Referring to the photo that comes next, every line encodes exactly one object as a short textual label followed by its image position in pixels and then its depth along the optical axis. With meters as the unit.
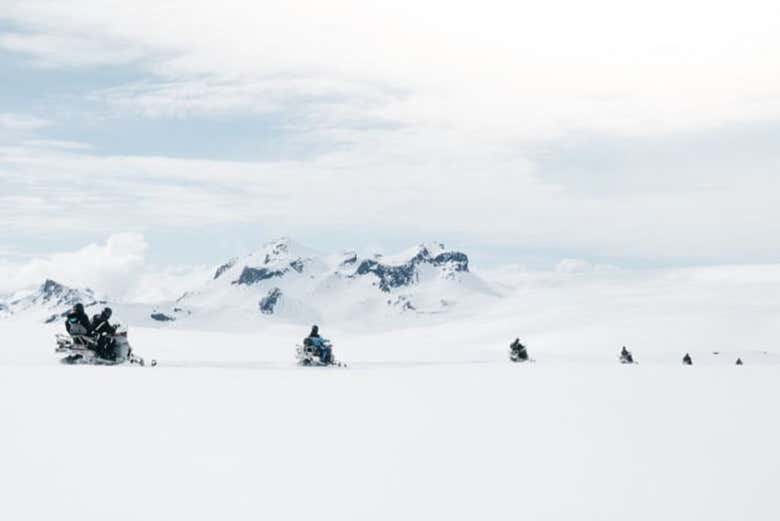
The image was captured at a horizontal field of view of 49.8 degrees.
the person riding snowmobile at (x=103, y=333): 41.60
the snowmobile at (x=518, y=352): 63.56
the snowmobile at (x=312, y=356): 46.12
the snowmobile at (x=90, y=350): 40.59
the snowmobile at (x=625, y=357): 73.62
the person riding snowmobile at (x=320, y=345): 46.50
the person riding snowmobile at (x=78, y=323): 41.28
